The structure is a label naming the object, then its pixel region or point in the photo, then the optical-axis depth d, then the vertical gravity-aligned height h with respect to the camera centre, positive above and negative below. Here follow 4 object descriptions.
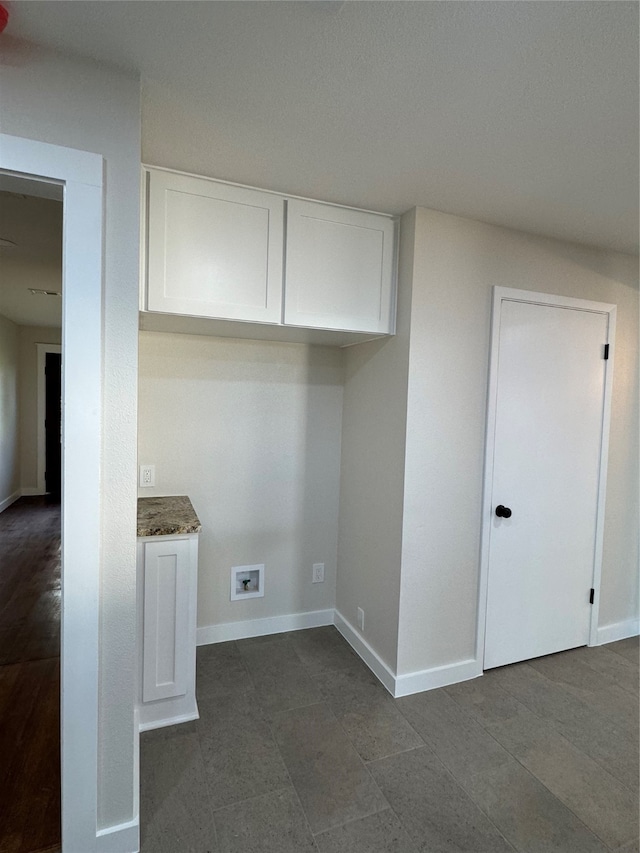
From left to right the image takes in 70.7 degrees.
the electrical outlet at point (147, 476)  2.42 -0.40
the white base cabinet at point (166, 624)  1.92 -0.96
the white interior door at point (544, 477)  2.44 -0.35
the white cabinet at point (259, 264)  1.89 +0.65
